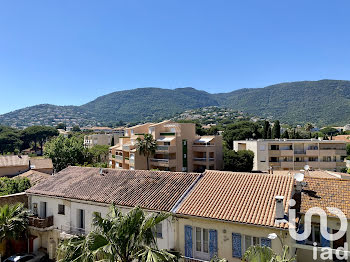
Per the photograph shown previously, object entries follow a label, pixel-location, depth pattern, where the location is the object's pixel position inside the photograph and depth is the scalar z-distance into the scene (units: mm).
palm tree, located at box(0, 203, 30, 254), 19438
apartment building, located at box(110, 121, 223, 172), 56000
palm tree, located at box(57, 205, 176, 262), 9680
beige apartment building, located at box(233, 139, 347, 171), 61719
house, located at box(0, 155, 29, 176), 55844
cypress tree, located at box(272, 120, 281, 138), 81375
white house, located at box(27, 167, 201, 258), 17547
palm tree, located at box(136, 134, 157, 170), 53825
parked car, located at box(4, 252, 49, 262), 19741
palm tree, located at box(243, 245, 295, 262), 8867
